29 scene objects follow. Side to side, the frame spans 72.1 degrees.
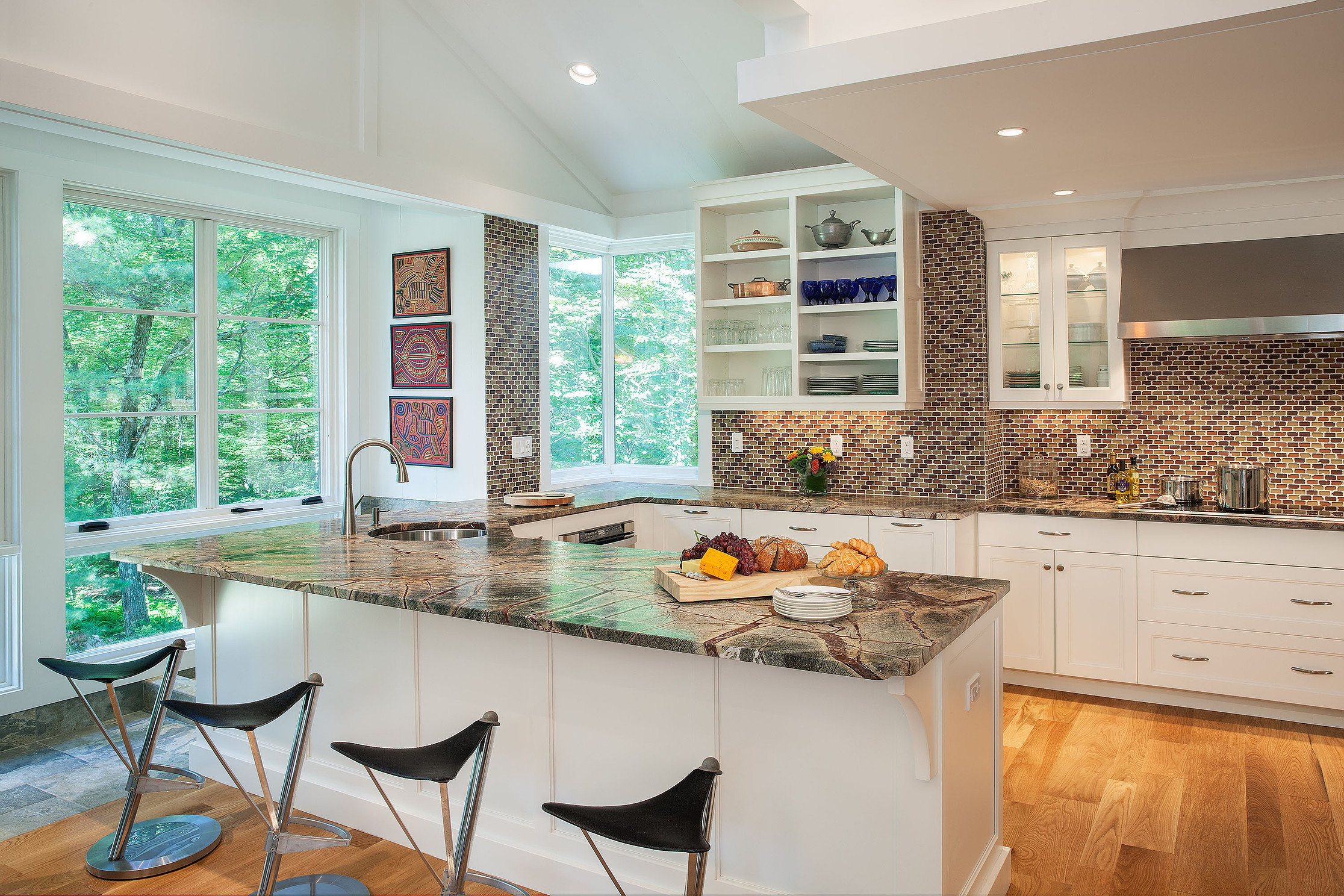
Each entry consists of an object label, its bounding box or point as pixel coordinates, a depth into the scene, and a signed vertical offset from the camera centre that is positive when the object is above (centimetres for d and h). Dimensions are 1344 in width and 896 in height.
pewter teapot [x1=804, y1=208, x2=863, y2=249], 505 +113
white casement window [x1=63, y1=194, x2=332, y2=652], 436 +34
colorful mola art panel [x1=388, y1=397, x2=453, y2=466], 525 +8
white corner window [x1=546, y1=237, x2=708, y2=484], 599 +51
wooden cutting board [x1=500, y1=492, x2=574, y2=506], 487 -31
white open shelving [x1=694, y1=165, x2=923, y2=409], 496 +98
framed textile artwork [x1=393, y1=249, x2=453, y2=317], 523 +91
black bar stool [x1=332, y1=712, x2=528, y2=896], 216 -75
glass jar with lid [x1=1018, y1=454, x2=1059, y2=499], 501 -22
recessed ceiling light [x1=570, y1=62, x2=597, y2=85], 489 +197
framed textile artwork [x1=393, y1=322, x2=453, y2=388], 523 +50
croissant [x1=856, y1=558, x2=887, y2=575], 275 -38
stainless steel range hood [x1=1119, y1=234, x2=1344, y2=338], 416 +69
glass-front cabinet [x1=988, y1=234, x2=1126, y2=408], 475 +60
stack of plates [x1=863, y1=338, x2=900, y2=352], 502 +51
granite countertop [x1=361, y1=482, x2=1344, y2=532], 424 -35
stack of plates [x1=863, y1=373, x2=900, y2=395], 498 +30
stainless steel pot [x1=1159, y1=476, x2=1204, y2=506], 467 -27
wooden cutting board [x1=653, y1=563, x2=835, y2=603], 255 -41
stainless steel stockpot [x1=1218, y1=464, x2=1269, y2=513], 439 -25
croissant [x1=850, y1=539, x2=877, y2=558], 281 -33
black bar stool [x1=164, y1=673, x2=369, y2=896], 247 -83
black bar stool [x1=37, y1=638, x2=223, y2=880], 286 -131
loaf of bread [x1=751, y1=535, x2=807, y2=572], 275 -34
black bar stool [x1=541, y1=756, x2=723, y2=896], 184 -78
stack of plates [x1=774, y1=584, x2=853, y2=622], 229 -41
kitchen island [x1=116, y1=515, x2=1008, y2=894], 224 -73
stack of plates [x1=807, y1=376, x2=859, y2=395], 511 +30
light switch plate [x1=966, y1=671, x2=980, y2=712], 250 -69
